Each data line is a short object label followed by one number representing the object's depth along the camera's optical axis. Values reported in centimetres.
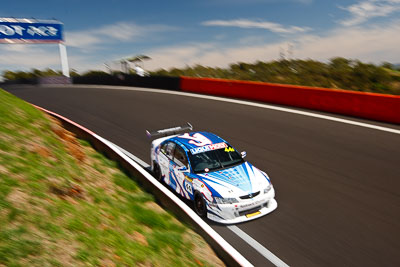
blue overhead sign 3928
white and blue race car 691
